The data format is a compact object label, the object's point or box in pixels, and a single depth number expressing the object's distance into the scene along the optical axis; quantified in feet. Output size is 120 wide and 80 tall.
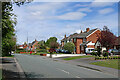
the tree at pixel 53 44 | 325.01
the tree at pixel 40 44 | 400.04
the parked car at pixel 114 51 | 153.68
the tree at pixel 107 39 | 108.06
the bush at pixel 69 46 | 212.02
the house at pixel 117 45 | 184.44
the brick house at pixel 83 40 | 215.51
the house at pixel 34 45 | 448.45
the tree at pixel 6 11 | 29.58
